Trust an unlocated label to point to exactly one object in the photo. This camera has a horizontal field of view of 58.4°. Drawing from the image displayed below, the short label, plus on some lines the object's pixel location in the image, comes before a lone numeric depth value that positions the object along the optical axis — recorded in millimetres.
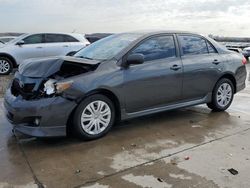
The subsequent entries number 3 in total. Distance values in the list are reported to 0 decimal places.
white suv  7797
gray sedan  2877
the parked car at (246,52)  13854
